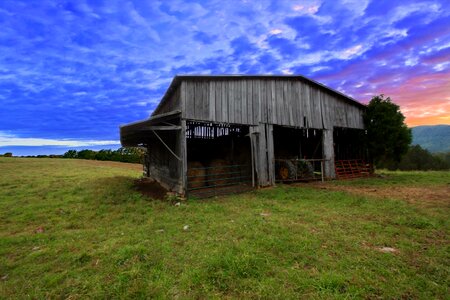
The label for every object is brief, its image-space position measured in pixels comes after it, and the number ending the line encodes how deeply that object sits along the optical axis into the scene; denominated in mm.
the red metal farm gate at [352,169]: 16653
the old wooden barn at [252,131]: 11203
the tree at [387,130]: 17266
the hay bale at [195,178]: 12702
